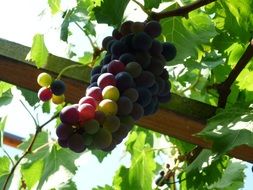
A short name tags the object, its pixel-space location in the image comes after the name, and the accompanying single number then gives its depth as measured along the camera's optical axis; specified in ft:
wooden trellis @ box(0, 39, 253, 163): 3.42
